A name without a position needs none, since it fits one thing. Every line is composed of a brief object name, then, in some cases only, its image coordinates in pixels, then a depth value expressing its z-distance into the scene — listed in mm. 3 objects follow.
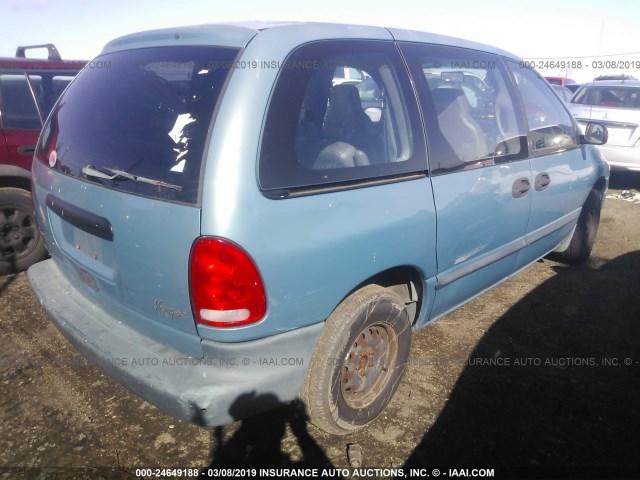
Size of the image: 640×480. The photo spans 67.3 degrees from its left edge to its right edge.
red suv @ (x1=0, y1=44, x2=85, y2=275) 3807
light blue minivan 1728
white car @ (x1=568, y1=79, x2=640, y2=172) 6965
